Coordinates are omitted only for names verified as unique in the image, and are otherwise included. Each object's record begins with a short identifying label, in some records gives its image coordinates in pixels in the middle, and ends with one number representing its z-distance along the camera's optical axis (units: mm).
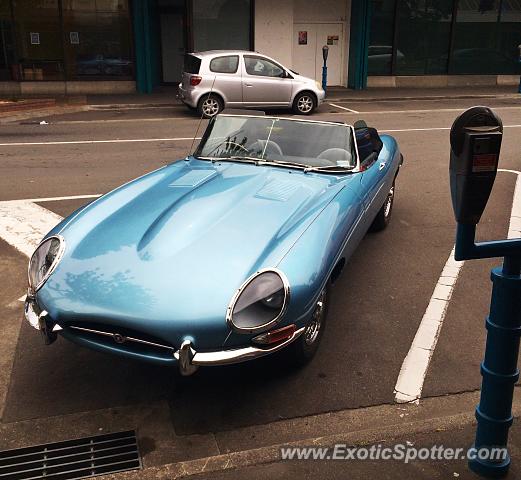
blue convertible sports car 3076
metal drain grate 2943
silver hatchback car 13969
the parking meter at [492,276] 2352
